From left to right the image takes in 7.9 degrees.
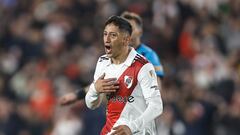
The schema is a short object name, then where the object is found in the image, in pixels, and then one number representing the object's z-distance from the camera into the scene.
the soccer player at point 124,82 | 15.32
